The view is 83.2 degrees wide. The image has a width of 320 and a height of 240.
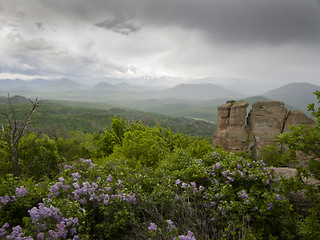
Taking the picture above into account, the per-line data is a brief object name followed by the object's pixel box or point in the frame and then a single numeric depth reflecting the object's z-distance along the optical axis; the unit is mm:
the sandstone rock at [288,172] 10148
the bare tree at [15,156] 9718
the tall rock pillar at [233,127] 40312
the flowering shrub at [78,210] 4413
